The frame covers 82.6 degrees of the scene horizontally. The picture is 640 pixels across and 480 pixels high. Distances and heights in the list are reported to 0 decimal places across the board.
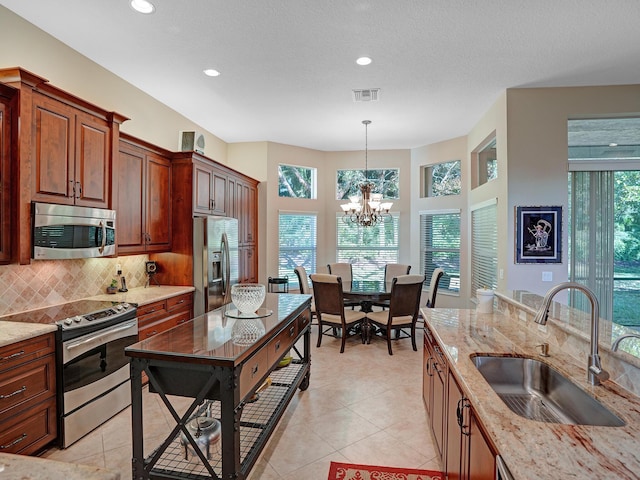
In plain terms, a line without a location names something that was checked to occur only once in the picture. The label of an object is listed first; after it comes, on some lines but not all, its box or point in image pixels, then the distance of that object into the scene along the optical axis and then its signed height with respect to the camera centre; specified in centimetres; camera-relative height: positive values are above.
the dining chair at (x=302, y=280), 548 -59
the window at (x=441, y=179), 637 +113
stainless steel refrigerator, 432 -27
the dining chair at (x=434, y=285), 533 -64
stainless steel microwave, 260 +7
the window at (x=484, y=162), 541 +124
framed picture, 415 +10
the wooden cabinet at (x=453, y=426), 138 -88
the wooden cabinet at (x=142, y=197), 362 +48
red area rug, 230 -149
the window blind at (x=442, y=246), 630 -8
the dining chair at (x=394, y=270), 625 -50
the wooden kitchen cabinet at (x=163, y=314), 346 -76
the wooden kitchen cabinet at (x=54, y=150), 247 +70
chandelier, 534 +53
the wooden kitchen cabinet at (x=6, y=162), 242 +53
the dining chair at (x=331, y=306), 472 -86
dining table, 495 -72
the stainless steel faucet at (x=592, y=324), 154 -36
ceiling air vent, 422 +174
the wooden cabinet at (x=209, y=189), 450 +68
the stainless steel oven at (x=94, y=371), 256 -100
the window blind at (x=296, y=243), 668 -3
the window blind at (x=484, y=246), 479 -7
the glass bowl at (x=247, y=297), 255 -40
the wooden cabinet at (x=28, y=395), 219 -99
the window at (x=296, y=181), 670 +113
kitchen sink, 158 -74
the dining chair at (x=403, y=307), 469 -87
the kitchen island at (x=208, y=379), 182 -73
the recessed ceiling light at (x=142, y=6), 261 +172
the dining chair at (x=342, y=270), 636 -51
